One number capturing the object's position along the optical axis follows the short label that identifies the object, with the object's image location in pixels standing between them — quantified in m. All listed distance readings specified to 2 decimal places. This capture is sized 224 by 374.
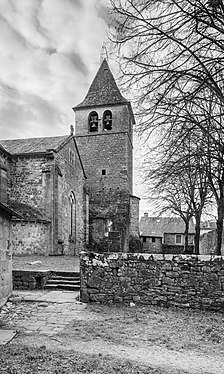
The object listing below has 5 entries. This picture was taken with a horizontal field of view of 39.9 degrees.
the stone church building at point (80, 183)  21.34
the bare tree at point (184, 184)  7.70
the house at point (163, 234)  48.81
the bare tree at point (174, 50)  5.63
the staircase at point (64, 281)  10.41
